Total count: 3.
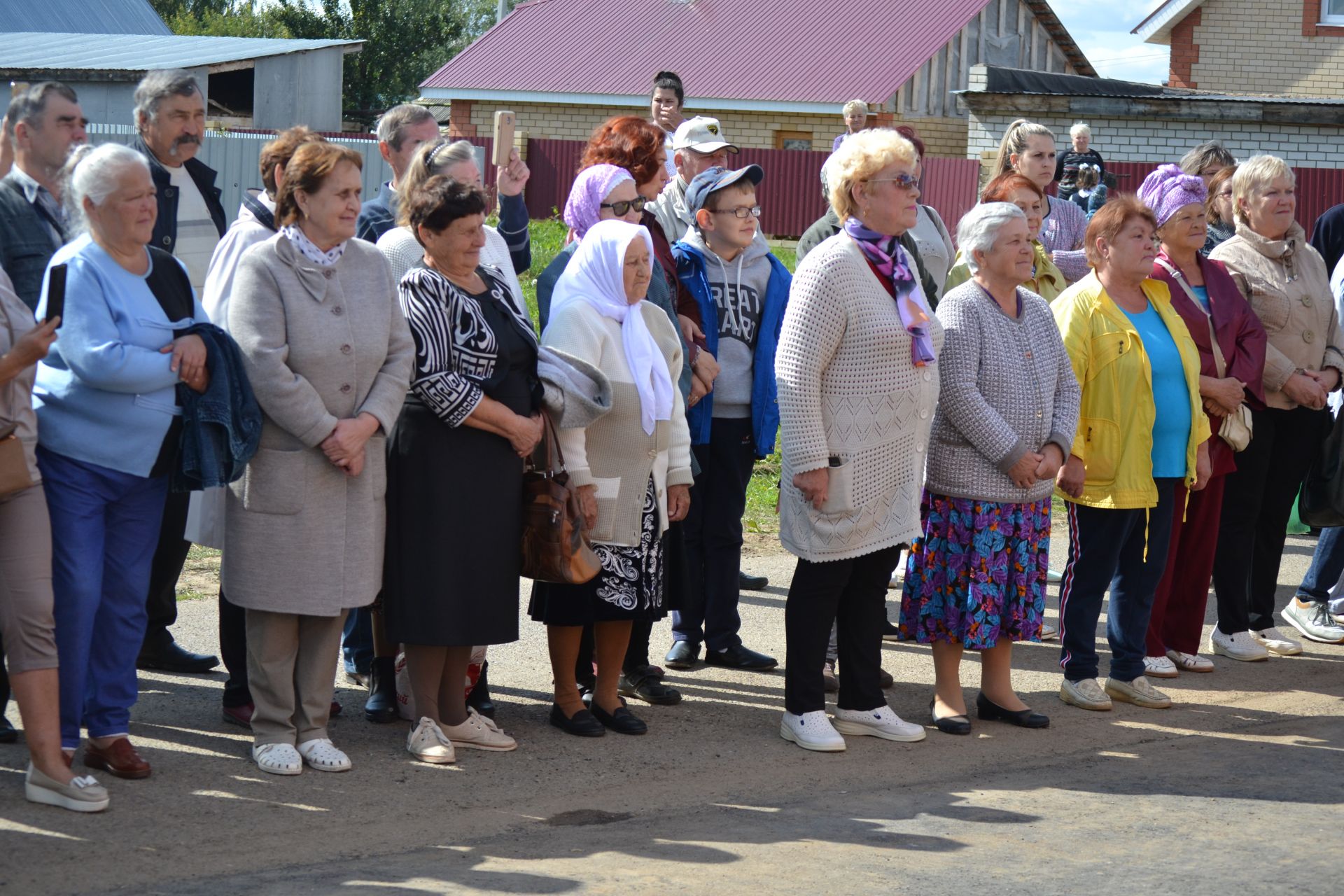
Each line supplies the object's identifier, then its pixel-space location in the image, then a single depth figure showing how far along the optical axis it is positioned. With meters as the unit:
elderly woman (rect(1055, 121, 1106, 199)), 13.52
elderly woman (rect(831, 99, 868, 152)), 11.41
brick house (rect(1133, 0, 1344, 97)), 28.38
